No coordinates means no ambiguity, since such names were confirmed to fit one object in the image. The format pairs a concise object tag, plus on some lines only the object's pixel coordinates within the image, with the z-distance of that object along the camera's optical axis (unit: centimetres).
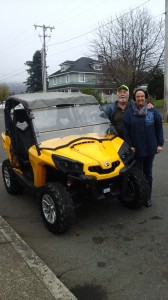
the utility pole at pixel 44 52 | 3209
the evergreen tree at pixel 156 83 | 2633
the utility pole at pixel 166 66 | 1477
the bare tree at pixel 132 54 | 2444
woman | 409
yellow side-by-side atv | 357
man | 439
